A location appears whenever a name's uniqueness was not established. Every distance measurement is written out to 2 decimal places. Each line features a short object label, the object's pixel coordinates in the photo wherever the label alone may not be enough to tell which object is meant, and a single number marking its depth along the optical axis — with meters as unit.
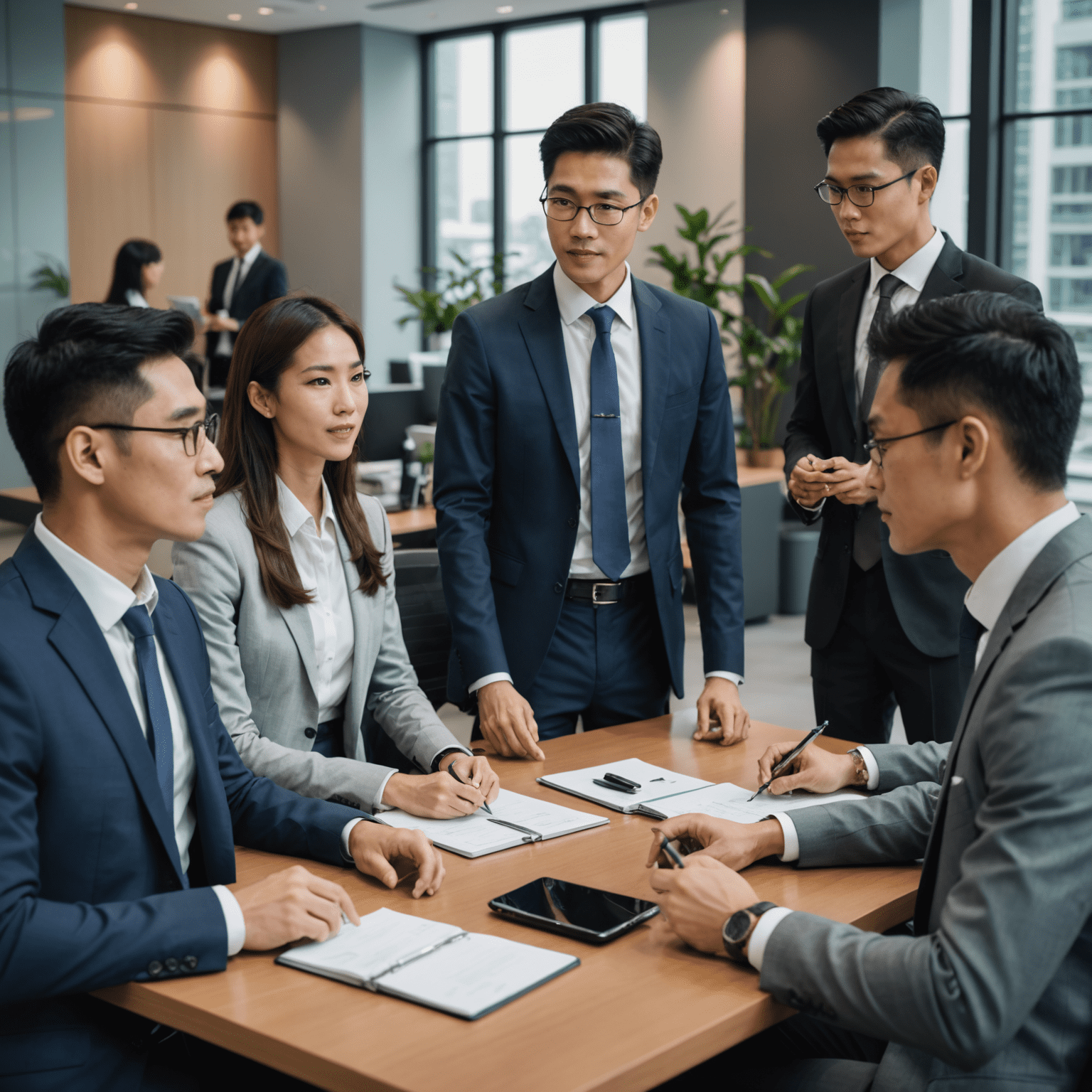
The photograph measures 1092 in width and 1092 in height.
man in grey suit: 1.24
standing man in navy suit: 2.45
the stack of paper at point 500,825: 1.81
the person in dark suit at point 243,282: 9.42
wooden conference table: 1.22
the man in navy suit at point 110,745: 1.39
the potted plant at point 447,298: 10.41
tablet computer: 1.53
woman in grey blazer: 2.12
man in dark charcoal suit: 2.67
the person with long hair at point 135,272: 8.36
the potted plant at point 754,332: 7.51
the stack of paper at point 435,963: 1.35
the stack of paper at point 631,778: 2.01
